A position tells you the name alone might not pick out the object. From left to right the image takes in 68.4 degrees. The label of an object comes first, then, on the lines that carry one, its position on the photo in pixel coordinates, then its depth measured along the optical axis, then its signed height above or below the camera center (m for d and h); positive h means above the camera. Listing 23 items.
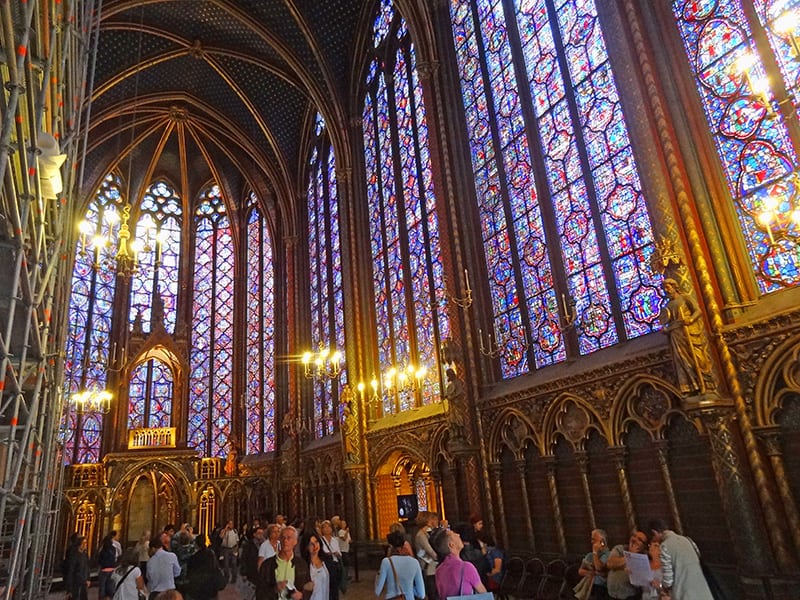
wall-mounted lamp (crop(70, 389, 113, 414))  17.94 +4.08
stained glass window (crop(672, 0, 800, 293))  7.34 +4.36
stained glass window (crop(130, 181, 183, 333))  24.00 +10.75
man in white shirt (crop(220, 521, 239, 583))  13.13 -0.69
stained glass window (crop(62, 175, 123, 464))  20.77 +7.58
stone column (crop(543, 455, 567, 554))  9.45 -0.22
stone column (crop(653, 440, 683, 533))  7.74 -0.03
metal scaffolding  4.38 +2.84
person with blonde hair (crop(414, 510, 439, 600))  6.64 -0.59
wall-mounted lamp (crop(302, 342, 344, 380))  13.94 +4.01
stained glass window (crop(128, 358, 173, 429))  22.03 +4.62
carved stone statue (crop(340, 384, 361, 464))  15.44 +1.88
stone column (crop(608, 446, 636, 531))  8.35 -0.04
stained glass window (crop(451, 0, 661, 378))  9.37 +5.04
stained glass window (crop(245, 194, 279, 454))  22.20 +6.68
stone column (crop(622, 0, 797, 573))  6.70 +2.22
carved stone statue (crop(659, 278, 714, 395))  7.20 +1.53
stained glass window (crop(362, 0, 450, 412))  14.10 +7.32
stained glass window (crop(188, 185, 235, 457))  22.94 +7.28
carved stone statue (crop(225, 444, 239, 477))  20.77 +1.71
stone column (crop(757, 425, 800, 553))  6.57 -0.10
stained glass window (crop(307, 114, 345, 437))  18.64 +7.76
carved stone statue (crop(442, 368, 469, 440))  11.45 +1.63
